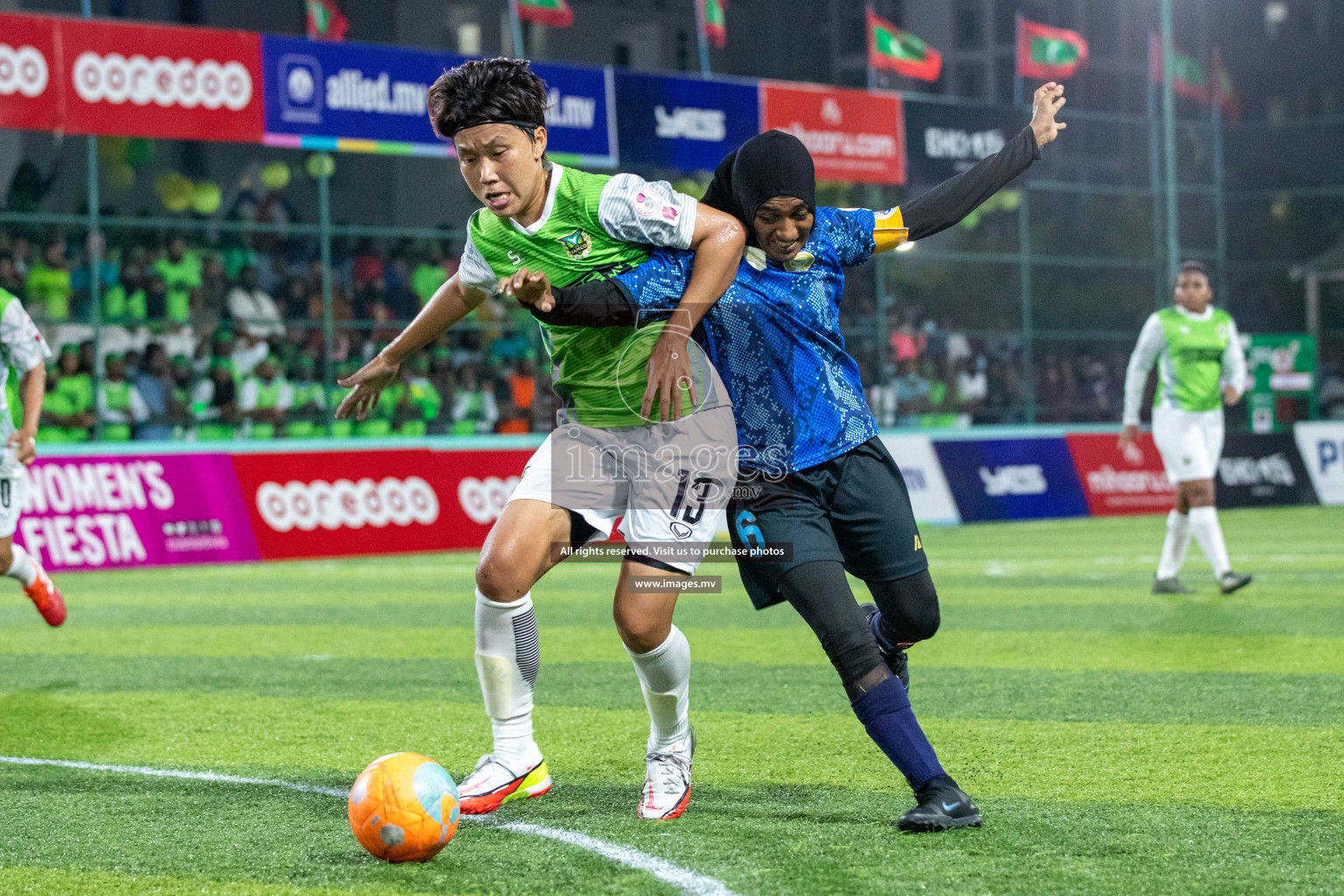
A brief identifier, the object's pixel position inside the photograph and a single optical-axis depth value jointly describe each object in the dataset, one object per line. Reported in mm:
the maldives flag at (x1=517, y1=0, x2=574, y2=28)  19781
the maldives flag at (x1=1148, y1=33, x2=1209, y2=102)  28953
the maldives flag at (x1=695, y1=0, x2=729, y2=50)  22328
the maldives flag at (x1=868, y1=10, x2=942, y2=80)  23625
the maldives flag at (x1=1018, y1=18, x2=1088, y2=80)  25297
